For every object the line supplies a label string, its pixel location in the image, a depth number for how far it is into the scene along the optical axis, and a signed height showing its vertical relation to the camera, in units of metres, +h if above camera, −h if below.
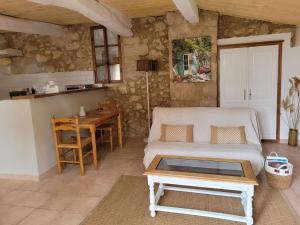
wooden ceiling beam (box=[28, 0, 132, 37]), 2.87 +1.01
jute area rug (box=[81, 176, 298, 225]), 2.18 -1.36
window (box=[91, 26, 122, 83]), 5.00 +0.59
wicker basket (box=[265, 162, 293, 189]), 2.61 -1.19
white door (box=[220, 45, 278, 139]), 4.27 -0.12
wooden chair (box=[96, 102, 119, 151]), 4.30 -0.84
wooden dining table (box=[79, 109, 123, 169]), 3.31 -0.58
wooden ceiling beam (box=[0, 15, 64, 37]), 3.80 +1.10
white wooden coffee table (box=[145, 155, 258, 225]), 2.01 -0.93
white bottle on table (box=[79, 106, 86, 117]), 3.86 -0.49
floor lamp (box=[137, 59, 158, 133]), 4.45 +0.29
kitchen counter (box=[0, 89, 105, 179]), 3.09 -0.72
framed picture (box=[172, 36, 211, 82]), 4.32 +0.35
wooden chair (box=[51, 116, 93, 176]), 3.22 -0.84
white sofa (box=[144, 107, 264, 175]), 2.74 -0.83
